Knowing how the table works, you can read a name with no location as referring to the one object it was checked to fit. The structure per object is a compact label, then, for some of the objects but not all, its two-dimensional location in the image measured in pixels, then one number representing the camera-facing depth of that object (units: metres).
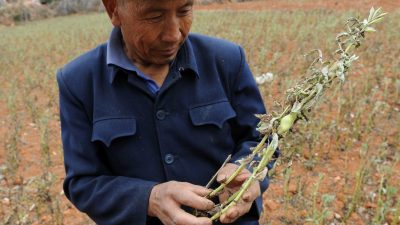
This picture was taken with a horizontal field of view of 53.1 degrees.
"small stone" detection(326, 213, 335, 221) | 2.45
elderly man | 1.06
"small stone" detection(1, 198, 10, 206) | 2.82
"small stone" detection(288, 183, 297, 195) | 2.70
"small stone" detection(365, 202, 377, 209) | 2.52
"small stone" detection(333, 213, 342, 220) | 2.46
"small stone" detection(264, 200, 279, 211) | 2.58
